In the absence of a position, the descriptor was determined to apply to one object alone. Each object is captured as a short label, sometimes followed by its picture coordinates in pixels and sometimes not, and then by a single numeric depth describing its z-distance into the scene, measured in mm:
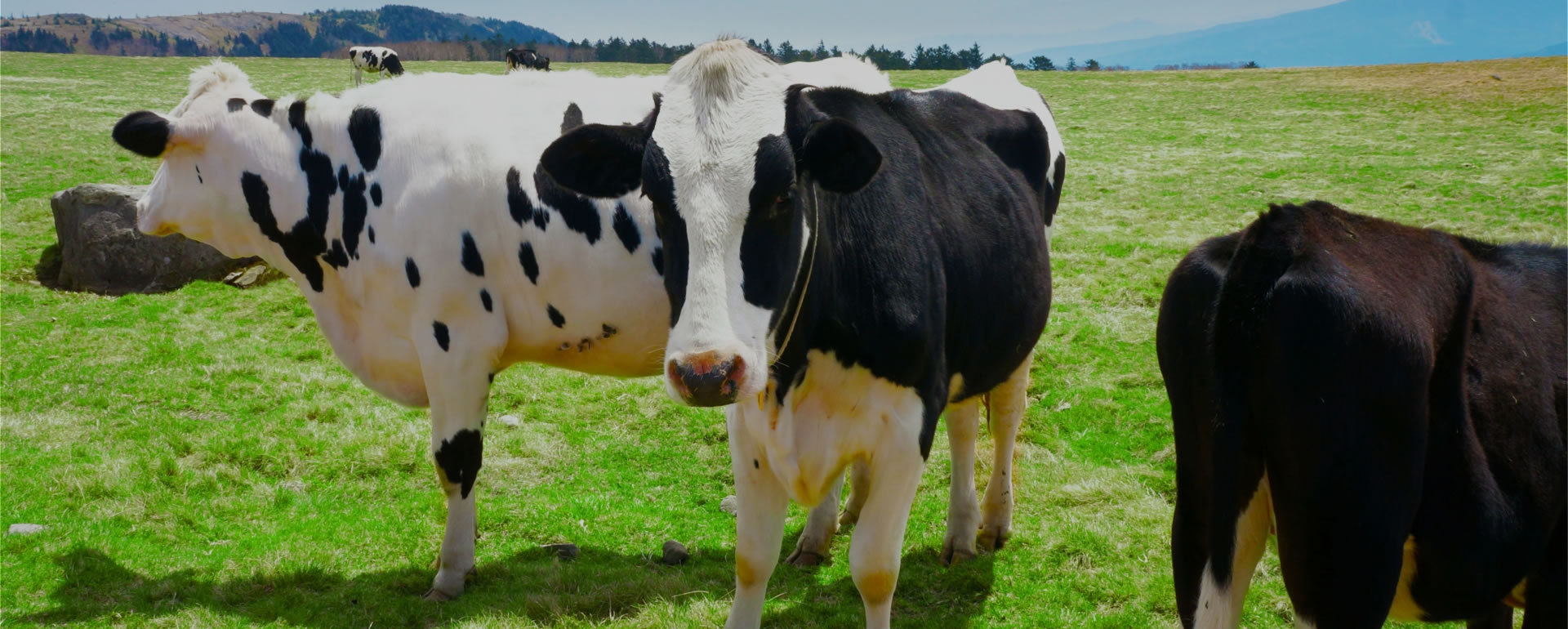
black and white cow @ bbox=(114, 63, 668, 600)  5465
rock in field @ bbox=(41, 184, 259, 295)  11953
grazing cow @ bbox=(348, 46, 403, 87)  30500
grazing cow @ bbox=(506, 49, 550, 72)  31188
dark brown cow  2799
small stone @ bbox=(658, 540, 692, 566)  6090
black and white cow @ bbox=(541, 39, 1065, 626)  3389
